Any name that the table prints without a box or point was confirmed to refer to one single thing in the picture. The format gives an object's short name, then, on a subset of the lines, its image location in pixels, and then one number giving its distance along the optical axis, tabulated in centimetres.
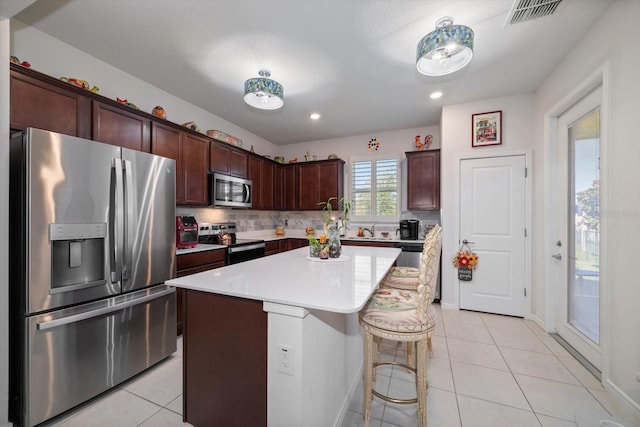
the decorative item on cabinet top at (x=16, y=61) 182
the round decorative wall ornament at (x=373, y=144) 473
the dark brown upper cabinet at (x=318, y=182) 471
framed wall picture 328
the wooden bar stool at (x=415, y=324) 145
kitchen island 117
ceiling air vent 177
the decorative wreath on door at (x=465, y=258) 337
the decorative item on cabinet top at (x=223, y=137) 354
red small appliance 290
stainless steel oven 331
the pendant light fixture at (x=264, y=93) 238
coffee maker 407
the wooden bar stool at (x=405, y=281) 217
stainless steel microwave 339
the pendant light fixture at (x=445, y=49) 175
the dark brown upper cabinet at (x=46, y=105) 176
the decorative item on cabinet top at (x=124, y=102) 241
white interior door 321
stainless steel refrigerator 150
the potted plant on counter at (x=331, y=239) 218
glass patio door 218
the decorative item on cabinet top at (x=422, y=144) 422
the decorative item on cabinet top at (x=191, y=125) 321
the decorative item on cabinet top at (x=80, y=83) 209
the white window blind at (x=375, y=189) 463
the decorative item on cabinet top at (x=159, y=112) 284
